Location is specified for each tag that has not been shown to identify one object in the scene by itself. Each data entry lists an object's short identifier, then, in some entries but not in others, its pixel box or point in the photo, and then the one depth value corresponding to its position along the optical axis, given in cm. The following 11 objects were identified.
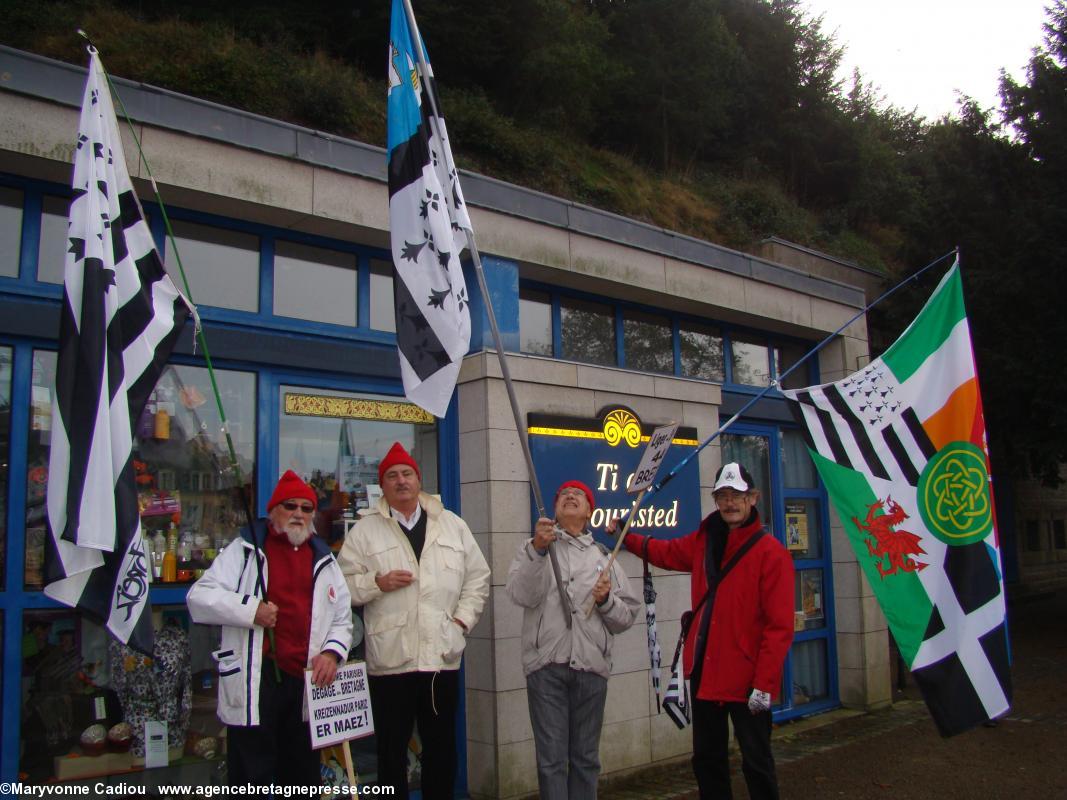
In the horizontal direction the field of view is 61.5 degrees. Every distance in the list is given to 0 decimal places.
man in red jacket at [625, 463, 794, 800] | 436
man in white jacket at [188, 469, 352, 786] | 401
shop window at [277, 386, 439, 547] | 564
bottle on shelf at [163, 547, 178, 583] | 505
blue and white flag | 423
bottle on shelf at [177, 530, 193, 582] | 511
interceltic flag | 480
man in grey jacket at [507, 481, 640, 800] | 451
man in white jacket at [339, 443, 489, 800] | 448
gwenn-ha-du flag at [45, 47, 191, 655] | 368
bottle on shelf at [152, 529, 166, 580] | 502
